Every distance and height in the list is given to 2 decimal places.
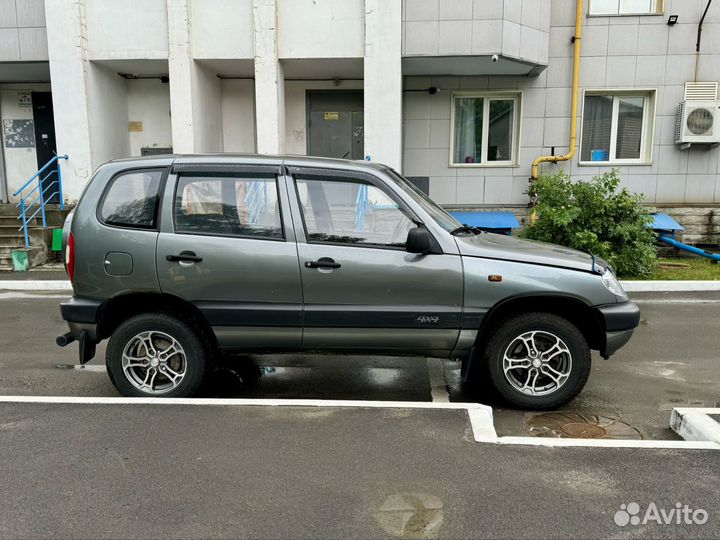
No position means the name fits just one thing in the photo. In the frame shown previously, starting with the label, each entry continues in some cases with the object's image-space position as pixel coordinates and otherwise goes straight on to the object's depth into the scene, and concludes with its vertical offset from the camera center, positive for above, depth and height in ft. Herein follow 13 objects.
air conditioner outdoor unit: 39.81 +3.73
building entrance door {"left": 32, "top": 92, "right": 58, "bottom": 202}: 44.75 +3.58
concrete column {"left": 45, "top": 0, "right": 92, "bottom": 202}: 35.83 +5.47
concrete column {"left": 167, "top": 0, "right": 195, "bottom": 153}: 35.53 +6.17
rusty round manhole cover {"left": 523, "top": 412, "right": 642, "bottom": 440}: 13.47 -5.99
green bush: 31.73 -2.50
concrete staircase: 36.42 -3.94
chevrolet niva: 14.19 -2.58
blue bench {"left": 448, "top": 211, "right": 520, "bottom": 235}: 38.68 -3.02
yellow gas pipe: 39.63 +4.85
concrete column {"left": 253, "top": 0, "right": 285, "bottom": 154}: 35.24 +5.81
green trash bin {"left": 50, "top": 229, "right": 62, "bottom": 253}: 36.47 -4.07
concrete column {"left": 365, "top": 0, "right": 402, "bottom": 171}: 35.09 +5.75
